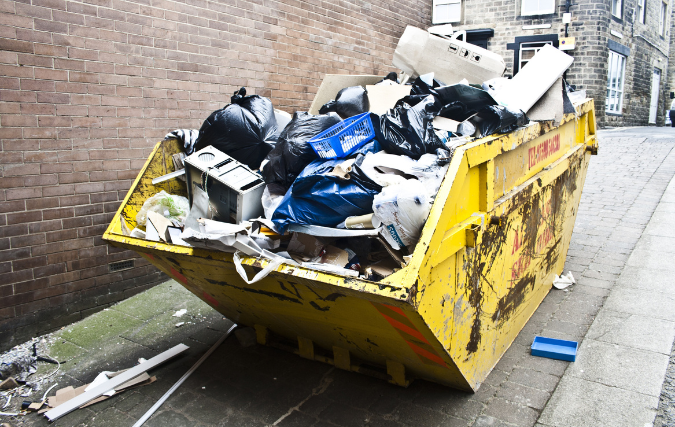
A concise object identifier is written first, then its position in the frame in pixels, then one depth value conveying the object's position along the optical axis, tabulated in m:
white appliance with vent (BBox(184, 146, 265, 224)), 2.41
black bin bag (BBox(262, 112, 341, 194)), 2.47
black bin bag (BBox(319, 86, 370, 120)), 3.18
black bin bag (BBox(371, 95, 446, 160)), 2.40
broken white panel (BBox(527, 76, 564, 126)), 2.88
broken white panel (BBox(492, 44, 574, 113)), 2.80
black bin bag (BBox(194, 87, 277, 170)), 2.92
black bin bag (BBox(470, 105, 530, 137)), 2.50
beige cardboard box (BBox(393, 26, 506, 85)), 3.63
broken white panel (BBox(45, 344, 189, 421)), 2.63
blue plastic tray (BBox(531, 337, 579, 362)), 2.82
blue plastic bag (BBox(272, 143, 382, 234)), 2.09
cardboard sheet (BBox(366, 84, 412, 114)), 3.09
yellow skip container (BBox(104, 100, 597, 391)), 1.88
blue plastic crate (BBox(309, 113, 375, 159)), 2.37
